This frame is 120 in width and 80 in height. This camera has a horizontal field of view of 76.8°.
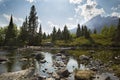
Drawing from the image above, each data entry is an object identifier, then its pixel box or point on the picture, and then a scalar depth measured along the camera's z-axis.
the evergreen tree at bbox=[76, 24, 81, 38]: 68.02
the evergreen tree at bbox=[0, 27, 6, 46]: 41.07
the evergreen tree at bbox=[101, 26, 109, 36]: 65.53
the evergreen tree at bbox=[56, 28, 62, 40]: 65.02
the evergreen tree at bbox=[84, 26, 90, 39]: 58.44
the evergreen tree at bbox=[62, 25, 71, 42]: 60.57
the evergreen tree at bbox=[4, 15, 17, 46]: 38.48
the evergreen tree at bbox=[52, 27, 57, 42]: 58.29
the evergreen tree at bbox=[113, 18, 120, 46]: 51.12
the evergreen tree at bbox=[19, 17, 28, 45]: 43.01
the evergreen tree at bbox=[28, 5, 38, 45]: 44.71
